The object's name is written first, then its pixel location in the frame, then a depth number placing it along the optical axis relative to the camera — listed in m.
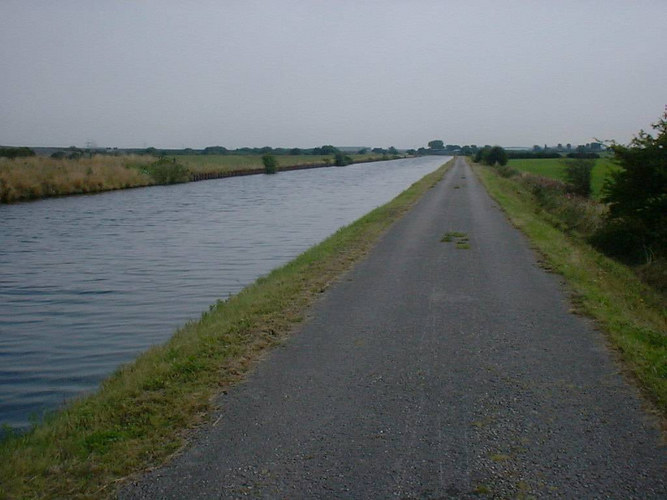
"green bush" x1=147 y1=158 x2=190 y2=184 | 54.88
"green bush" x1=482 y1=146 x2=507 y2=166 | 97.88
